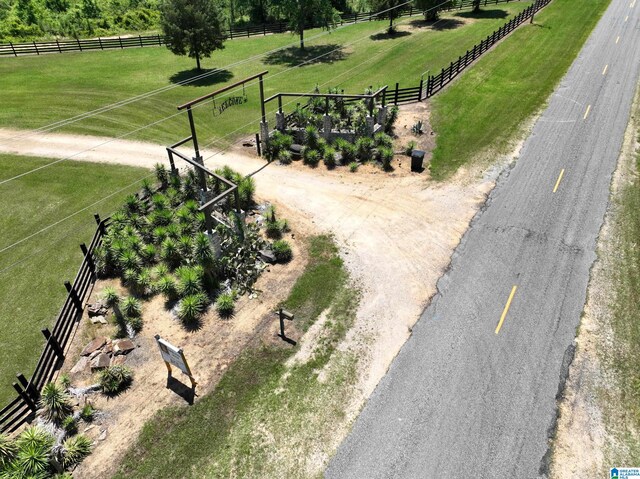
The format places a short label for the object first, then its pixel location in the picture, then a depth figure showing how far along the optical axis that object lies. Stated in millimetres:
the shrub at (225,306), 14297
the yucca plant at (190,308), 13945
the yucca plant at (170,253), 15898
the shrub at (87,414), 11214
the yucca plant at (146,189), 20094
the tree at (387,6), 46562
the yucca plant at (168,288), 14727
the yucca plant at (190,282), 14656
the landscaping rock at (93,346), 13133
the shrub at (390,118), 25812
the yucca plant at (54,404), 11086
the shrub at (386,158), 22453
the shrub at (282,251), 16609
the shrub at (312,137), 23906
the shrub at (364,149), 23188
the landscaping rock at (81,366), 12641
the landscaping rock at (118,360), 12766
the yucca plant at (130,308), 14219
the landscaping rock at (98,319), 14401
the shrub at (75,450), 10180
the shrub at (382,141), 23844
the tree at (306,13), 39625
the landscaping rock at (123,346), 13109
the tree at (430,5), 47719
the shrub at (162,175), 21031
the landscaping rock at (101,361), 12508
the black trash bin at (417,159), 21703
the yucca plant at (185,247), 16125
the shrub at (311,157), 23297
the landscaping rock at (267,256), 16641
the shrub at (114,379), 11898
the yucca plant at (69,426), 10867
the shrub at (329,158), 23094
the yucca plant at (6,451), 9773
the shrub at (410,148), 23375
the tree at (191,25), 35719
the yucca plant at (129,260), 15805
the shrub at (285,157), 23688
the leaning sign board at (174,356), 11172
